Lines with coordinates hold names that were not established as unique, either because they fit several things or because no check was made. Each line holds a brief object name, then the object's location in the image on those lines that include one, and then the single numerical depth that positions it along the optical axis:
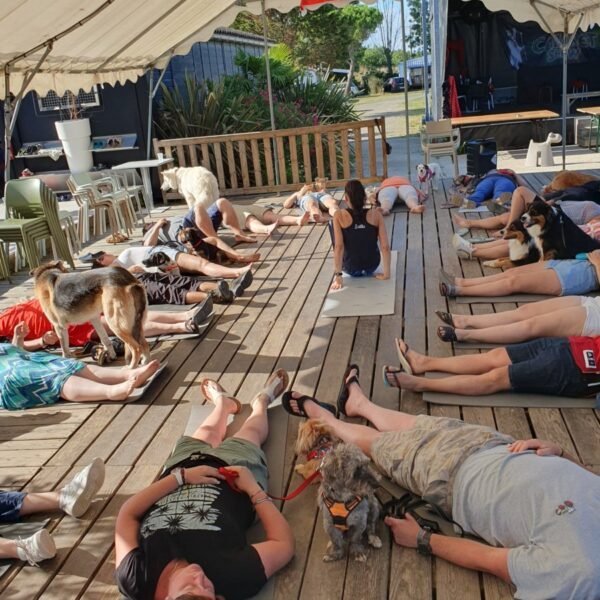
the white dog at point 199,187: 7.28
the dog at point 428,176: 9.18
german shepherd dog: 4.15
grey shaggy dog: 2.34
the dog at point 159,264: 6.00
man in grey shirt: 1.94
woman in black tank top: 5.46
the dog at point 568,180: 6.80
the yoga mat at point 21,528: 2.74
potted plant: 11.18
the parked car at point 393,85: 41.16
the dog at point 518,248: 5.24
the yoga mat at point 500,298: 4.78
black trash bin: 9.71
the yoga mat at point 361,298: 4.91
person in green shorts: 2.11
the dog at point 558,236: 4.92
